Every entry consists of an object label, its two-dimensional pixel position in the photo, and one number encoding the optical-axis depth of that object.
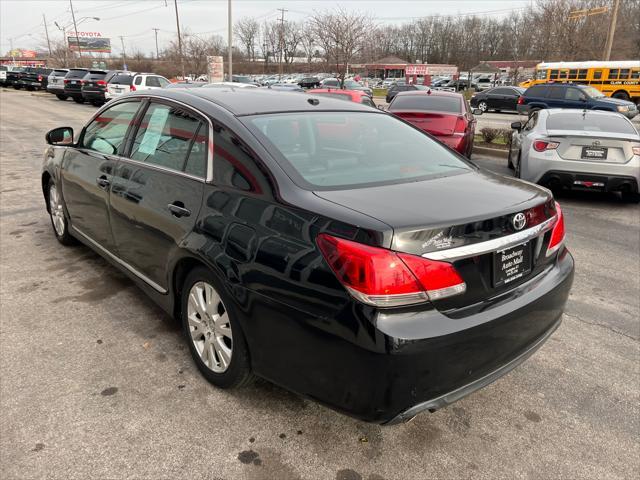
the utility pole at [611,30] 28.17
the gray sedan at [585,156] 6.94
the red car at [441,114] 9.12
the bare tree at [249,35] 104.48
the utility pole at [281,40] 60.97
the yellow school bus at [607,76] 28.09
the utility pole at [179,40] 45.03
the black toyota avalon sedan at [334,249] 1.99
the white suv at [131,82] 22.14
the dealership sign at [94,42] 108.62
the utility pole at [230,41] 30.46
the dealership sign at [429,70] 52.12
